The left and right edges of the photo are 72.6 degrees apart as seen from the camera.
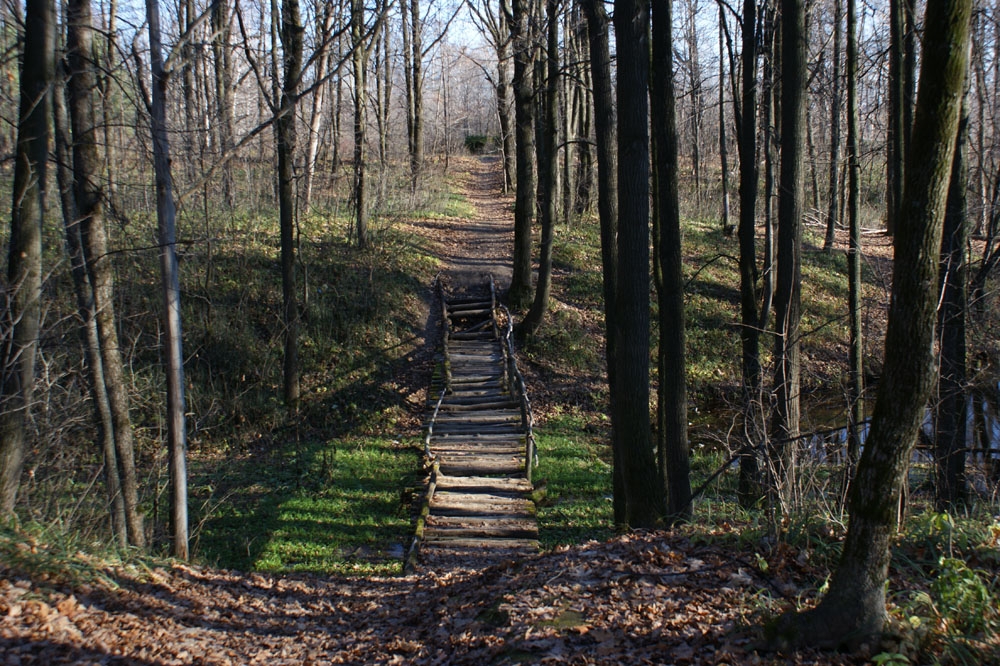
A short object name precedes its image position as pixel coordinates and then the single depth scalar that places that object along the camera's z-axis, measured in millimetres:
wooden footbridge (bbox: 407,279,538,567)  10172
